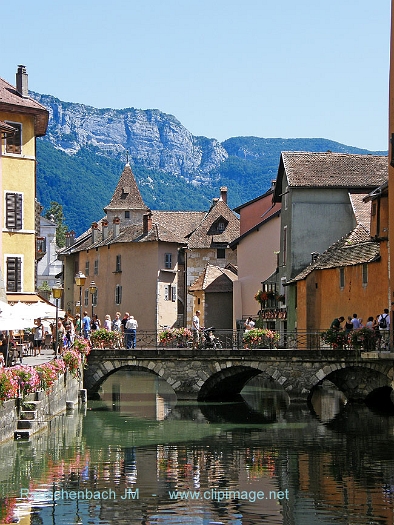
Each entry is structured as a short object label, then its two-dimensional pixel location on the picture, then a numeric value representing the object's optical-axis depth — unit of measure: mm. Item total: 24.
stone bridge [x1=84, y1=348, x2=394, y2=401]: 45688
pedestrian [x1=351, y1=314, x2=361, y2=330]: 46625
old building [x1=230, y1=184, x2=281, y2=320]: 70500
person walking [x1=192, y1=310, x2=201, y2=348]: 48781
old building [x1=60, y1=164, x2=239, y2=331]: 87875
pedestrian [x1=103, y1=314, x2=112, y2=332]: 54234
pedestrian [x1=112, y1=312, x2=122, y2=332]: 55806
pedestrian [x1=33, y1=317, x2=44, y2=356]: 49219
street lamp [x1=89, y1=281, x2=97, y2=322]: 53412
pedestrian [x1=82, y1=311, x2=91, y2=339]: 51000
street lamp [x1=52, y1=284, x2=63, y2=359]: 43188
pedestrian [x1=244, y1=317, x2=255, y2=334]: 57872
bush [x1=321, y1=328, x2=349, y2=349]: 45500
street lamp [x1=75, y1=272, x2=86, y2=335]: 48781
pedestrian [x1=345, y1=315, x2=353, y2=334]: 45938
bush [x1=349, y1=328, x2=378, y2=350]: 44250
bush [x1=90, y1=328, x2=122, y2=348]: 50156
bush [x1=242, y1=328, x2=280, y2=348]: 48688
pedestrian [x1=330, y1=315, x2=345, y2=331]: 46438
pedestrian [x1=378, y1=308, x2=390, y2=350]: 43219
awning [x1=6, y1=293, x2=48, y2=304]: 51938
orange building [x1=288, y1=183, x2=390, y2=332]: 46969
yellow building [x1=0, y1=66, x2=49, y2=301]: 52844
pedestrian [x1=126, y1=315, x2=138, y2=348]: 50719
